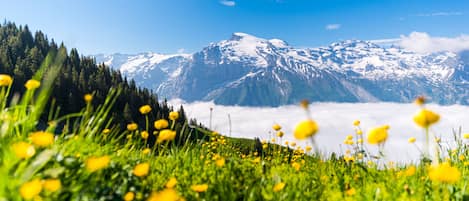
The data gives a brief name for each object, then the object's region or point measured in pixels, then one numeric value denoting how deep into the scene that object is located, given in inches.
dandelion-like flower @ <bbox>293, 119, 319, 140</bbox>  89.0
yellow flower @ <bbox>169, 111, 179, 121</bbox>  188.7
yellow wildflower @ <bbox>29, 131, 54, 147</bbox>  102.9
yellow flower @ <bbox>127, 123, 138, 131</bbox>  182.2
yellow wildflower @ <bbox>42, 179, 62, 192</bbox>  90.0
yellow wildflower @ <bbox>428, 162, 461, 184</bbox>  96.0
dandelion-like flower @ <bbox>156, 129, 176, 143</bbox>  145.1
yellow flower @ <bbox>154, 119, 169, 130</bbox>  168.8
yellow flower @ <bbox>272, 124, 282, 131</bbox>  215.0
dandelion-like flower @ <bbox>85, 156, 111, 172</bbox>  95.6
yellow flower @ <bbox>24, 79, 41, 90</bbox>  142.6
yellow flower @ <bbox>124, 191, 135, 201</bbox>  111.3
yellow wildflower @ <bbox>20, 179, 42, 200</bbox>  81.9
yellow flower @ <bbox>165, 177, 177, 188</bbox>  122.7
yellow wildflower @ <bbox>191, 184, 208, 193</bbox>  124.8
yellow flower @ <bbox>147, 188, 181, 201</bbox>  88.6
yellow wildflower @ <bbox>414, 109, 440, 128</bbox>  89.1
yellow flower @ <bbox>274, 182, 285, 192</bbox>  127.6
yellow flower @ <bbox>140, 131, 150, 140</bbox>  179.2
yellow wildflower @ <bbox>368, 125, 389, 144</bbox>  111.3
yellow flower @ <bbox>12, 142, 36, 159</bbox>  96.5
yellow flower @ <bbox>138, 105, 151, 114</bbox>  179.9
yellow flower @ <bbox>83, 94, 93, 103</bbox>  152.9
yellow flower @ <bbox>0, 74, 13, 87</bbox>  156.1
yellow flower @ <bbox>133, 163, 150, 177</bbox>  111.0
